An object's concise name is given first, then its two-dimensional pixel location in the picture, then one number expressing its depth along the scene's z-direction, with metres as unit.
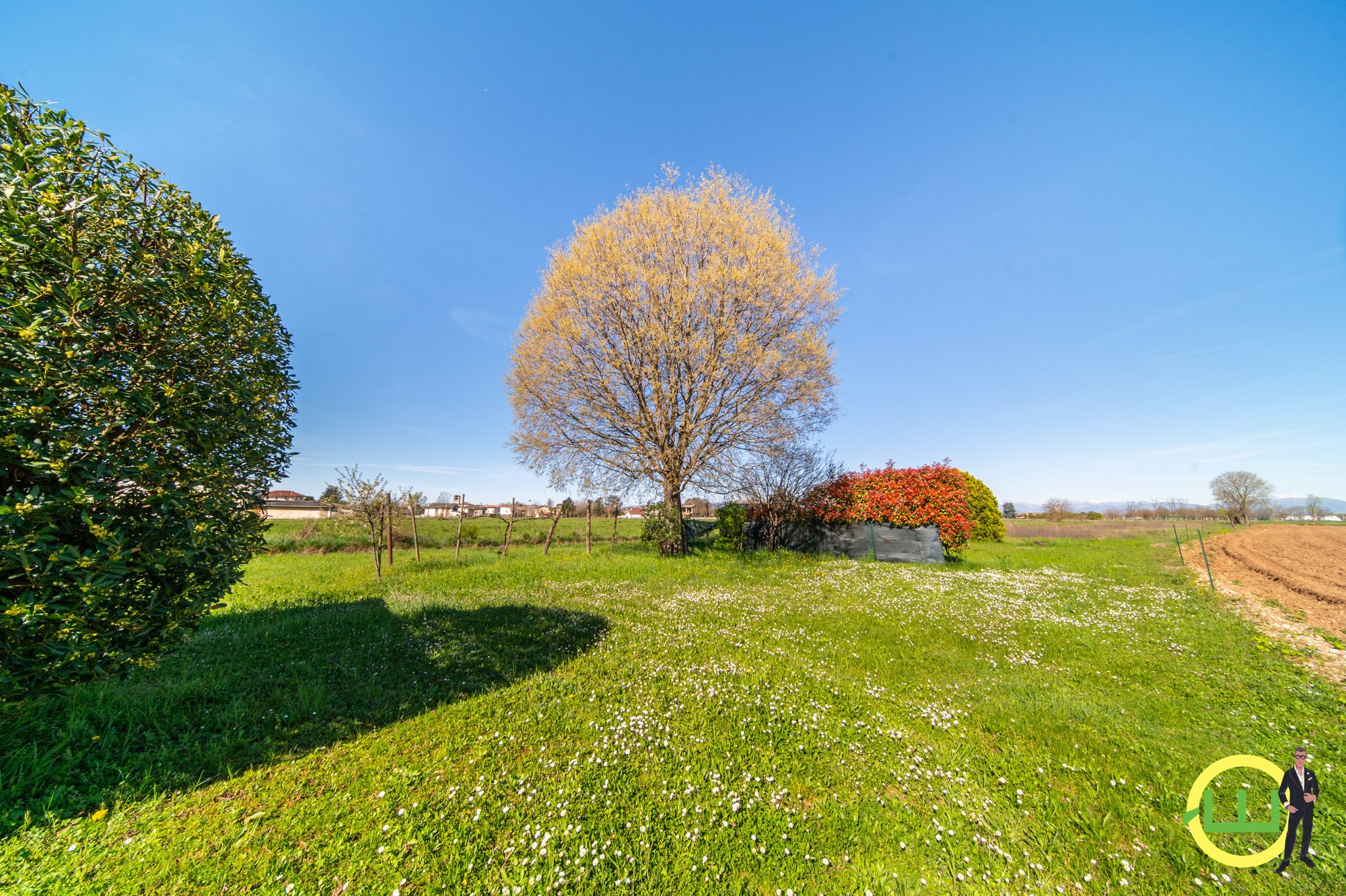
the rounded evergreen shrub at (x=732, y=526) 21.14
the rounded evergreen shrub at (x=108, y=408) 3.75
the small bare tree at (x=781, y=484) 19.64
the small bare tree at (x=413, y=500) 18.12
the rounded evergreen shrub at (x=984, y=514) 29.77
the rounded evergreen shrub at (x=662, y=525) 18.95
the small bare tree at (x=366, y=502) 15.30
